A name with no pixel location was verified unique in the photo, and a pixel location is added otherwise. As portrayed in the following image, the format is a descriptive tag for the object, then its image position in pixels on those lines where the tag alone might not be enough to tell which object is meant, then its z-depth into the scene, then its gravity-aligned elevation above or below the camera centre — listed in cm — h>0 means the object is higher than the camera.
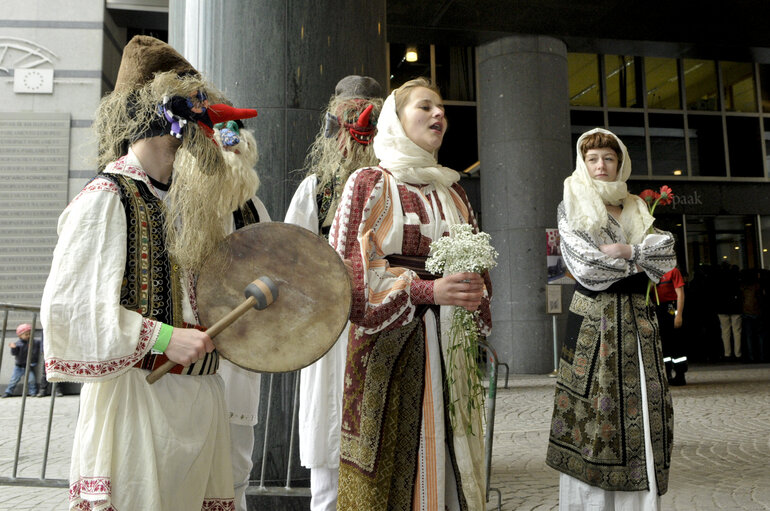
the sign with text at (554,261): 1231 +91
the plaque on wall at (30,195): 1053 +191
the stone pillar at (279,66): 434 +155
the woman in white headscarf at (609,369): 360 -30
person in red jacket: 930 -20
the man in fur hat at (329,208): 336 +56
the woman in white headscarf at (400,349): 249 -12
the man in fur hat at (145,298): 191 +7
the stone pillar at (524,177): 1238 +240
